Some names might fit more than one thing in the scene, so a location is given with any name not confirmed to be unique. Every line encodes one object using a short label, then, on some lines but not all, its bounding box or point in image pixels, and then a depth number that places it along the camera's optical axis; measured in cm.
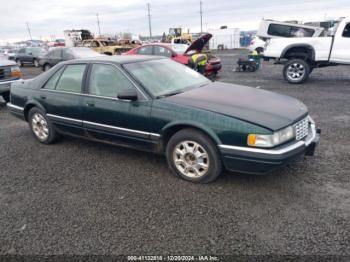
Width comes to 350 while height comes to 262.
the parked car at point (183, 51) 1077
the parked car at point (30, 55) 1941
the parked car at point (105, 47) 1798
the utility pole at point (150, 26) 5856
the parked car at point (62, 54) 1359
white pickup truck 876
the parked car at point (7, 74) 729
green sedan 295
